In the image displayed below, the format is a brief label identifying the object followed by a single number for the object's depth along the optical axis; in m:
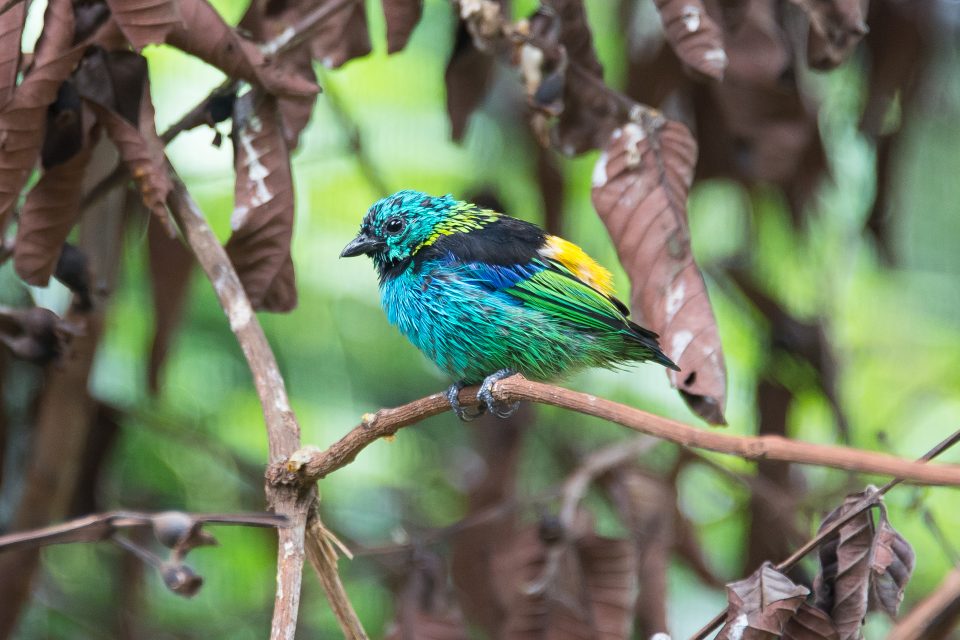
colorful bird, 6.63
